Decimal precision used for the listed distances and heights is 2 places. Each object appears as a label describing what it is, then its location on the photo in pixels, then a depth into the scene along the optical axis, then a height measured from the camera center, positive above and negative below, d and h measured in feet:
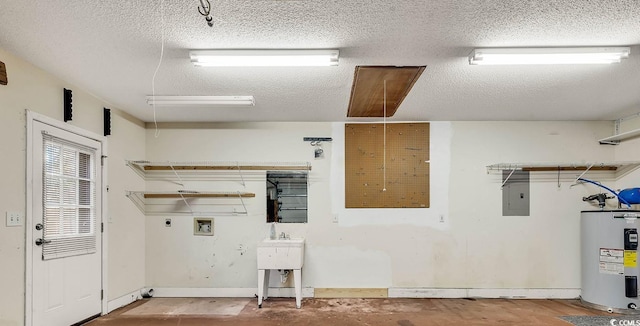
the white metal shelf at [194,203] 17.04 -1.01
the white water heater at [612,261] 14.12 -3.10
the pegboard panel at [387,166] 16.99 +0.62
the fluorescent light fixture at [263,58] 9.19 +3.01
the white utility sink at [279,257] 15.11 -3.03
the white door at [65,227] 10.60 -1.42
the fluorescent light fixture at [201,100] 12.88 +2.72
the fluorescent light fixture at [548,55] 8.98 +2.98
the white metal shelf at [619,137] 14.85 +1.76
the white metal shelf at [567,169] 16.37 +0.44
